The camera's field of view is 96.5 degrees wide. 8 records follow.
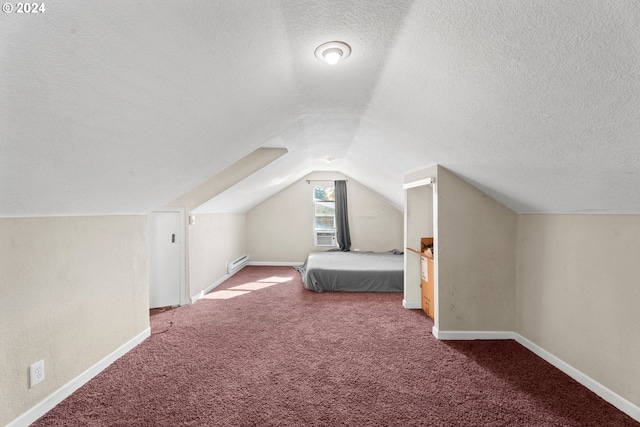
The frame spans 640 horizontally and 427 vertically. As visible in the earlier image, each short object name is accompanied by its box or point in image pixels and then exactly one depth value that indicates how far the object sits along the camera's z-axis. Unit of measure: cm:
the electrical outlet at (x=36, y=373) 167
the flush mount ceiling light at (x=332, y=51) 139
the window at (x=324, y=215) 656
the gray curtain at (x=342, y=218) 627
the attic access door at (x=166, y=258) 343
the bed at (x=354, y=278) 429
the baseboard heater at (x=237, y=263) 524
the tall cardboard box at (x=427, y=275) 319
